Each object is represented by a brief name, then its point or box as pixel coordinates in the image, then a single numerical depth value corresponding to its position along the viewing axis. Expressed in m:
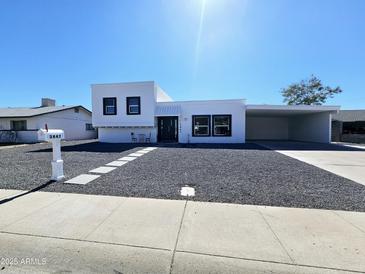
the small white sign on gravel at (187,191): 4.69
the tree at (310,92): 33.34
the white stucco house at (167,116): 15.88
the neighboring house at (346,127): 22.60
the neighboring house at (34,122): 19.75
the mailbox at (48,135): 5.38
